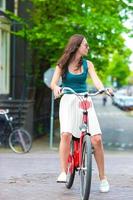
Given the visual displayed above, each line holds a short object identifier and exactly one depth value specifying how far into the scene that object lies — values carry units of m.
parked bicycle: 19.36
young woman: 9.38
